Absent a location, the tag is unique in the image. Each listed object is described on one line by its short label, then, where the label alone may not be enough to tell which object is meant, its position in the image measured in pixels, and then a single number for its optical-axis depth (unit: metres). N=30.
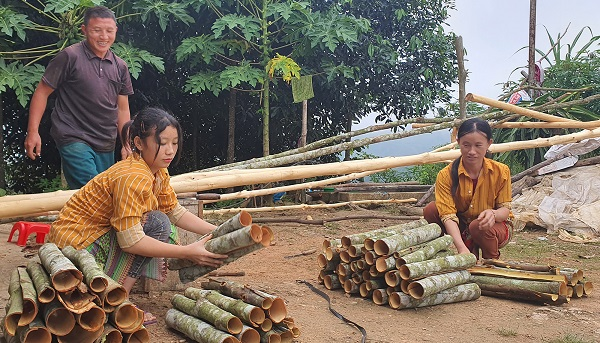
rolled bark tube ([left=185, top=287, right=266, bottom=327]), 2.98
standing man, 4.39
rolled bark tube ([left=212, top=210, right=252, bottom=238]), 2.95
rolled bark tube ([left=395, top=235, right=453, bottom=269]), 4.07
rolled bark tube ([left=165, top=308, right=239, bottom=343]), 2.86
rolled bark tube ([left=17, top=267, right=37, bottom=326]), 2.46
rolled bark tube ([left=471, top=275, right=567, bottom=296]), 4.12
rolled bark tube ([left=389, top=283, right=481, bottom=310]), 3.98
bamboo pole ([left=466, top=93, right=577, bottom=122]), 6.94
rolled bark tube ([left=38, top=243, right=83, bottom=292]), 2.46
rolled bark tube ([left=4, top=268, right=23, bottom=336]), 2.43
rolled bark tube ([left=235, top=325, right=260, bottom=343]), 2.91
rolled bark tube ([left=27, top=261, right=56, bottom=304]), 2.47
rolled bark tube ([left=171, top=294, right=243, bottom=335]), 2.92
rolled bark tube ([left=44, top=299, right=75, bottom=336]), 2.48
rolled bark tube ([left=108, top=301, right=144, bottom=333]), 2.59
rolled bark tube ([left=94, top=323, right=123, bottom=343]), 2.57
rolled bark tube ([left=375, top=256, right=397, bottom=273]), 4.09
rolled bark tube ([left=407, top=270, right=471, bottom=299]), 3.89
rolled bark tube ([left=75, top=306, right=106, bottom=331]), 2.49
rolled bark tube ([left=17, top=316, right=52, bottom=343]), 2.45
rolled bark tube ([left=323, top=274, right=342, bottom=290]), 4.52
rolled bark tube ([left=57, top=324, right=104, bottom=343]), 2.53
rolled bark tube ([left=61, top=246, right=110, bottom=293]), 2.53
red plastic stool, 5.54
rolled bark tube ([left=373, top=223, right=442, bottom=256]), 4.14
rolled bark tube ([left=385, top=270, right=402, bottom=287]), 4.04
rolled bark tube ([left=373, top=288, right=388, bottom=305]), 4.11
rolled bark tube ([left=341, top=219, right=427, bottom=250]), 4.41
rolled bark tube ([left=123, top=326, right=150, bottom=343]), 2.64
